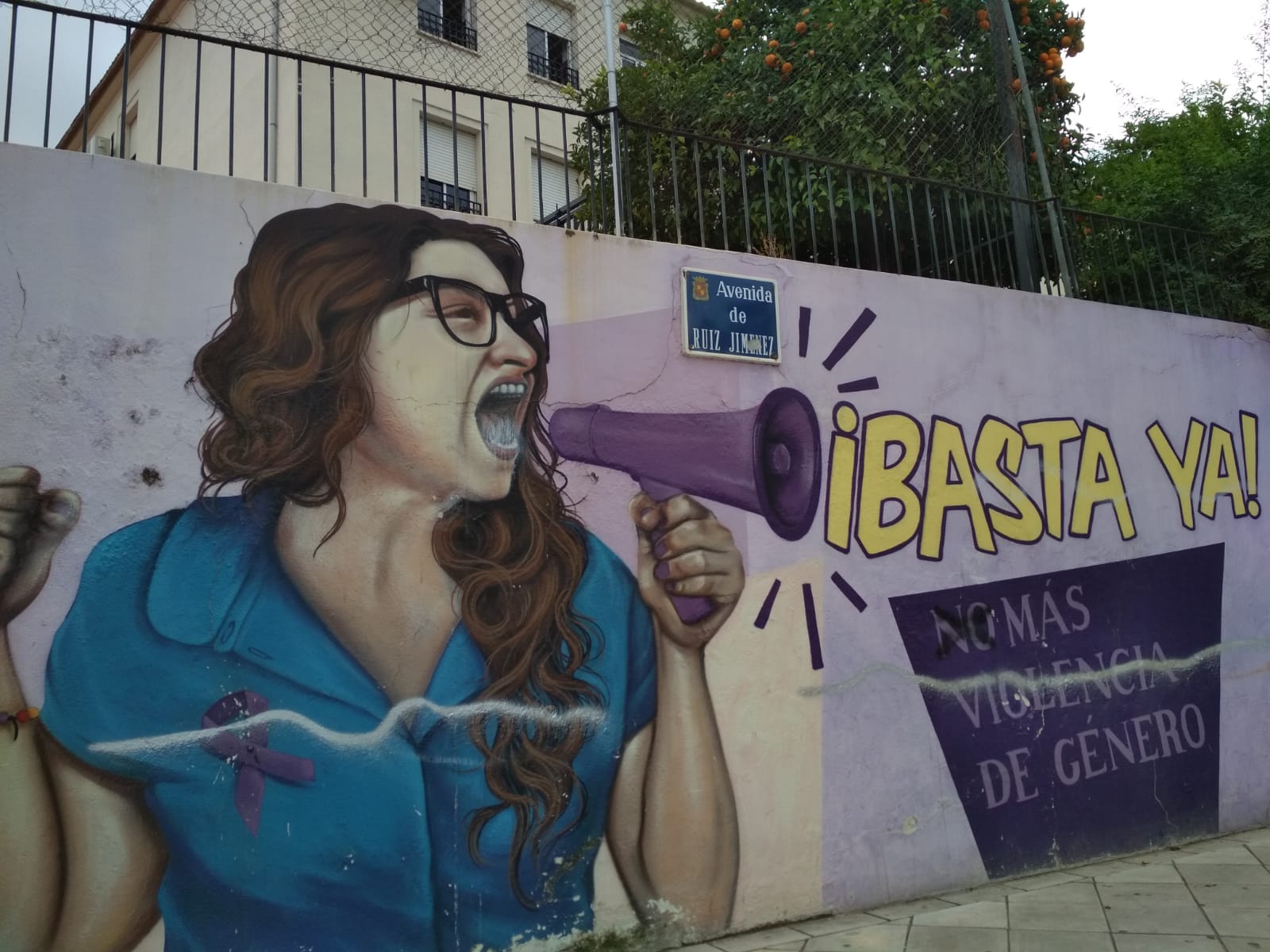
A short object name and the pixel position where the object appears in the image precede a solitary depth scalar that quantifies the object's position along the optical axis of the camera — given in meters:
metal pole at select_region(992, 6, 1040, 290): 6.64
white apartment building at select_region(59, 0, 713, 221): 7.21
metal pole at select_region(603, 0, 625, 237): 5.23
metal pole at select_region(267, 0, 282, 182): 6.15
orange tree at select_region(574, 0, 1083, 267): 7.19
